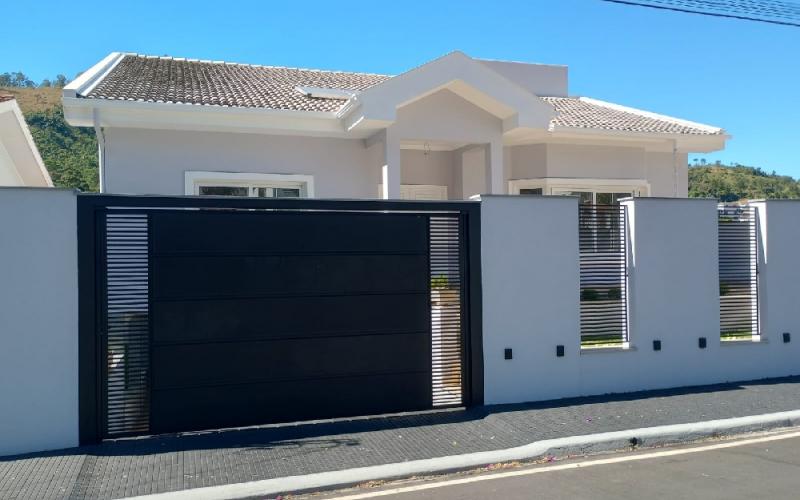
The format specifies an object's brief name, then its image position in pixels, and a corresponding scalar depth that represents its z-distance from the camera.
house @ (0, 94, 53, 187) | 12.67
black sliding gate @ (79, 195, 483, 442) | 7.20
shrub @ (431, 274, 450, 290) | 8.45
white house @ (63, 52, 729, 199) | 11.90
